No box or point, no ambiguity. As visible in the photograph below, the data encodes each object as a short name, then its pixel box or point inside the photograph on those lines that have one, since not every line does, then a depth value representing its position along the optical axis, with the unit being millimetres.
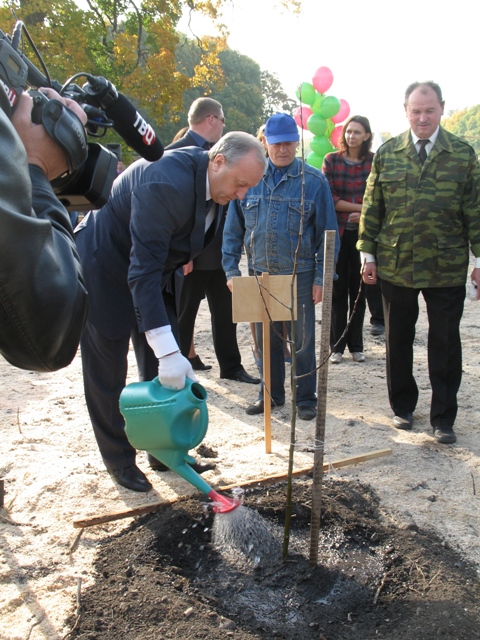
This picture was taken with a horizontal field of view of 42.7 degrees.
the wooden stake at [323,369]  2371
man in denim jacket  4145
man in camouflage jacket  3811
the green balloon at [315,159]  10352
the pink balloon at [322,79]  10234
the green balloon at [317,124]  10250
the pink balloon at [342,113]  10680
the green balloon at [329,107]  10328
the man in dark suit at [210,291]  4793
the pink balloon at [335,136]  10432
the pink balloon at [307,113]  10344
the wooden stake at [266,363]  3826
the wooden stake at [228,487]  3039
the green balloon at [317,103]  10477
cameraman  974
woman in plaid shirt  5586
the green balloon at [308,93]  10164
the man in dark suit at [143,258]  2869
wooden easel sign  3822
